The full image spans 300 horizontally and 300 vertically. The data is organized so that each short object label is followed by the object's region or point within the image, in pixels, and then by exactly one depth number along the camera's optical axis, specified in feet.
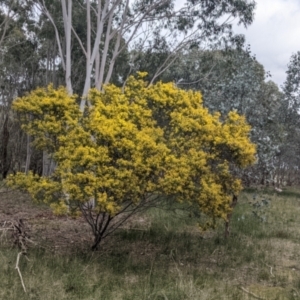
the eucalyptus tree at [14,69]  48.65
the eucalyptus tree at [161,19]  33.66
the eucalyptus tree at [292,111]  50.10
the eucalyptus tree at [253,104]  27.19
